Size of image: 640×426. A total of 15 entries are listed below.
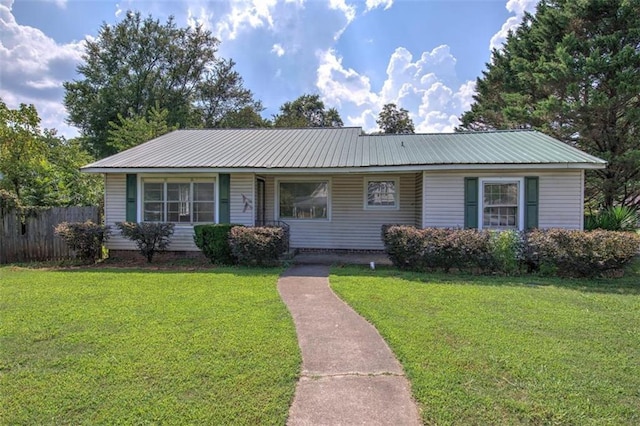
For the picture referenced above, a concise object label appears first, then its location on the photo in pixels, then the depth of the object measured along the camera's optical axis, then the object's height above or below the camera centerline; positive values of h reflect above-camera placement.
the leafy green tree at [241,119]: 33.53 +8.21
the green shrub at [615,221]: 10.58 -0.35
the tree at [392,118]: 40.06 +9.87
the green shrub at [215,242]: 9.41 -0.91
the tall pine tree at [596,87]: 15.16 +5.32
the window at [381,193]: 11.62 +0.47
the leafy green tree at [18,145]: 9.55 +1.68
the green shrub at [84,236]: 9.67 -0.81
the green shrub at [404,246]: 8.51 -0.90
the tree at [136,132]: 21.30 +4.46
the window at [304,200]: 11.87 +0.24
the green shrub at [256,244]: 8.87 -0.92
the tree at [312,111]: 43.44 +11.56
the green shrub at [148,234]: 9.84 -0.74
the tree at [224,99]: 33.72 +10.16
